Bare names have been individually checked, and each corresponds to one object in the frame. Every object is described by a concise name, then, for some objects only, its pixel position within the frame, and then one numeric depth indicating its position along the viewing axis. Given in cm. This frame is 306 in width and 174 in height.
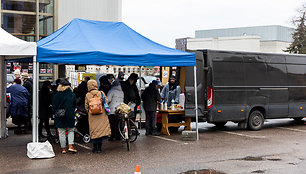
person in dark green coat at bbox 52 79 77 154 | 932
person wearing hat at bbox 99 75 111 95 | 1116
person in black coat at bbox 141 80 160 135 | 1221
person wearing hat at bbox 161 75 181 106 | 1324
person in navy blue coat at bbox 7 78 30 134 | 1218
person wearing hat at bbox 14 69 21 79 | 1285
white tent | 924
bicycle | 998
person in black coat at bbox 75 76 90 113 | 1096
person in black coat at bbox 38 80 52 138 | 1111
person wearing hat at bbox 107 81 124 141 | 1070
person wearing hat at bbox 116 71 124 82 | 1225
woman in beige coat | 939
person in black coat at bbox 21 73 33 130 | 1277
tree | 4512
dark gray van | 1274
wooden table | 1251
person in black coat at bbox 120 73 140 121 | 1188
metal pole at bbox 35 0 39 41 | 1903
